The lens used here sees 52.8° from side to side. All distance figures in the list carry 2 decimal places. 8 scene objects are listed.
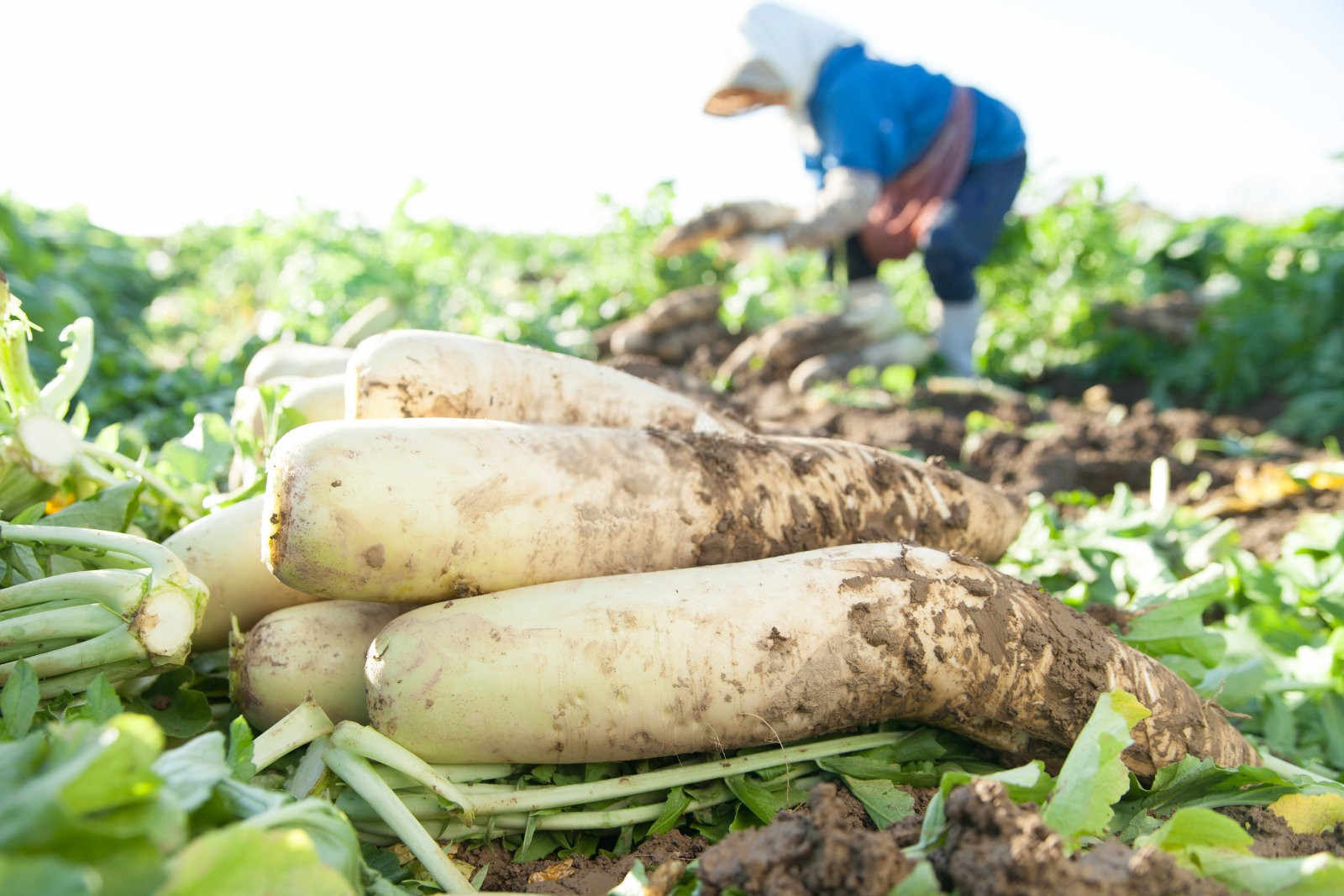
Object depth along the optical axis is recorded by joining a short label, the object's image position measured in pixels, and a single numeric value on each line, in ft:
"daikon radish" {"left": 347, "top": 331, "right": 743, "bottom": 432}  1.96
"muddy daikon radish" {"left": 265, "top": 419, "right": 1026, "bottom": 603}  1.71
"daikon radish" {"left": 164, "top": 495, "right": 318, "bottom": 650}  1.91
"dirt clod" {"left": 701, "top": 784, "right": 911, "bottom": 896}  1.36
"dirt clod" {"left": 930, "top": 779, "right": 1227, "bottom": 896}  1.32
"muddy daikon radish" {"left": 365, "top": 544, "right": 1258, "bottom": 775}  1.70
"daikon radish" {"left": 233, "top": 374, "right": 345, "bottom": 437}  2.12
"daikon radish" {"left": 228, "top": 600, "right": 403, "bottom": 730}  1.76
